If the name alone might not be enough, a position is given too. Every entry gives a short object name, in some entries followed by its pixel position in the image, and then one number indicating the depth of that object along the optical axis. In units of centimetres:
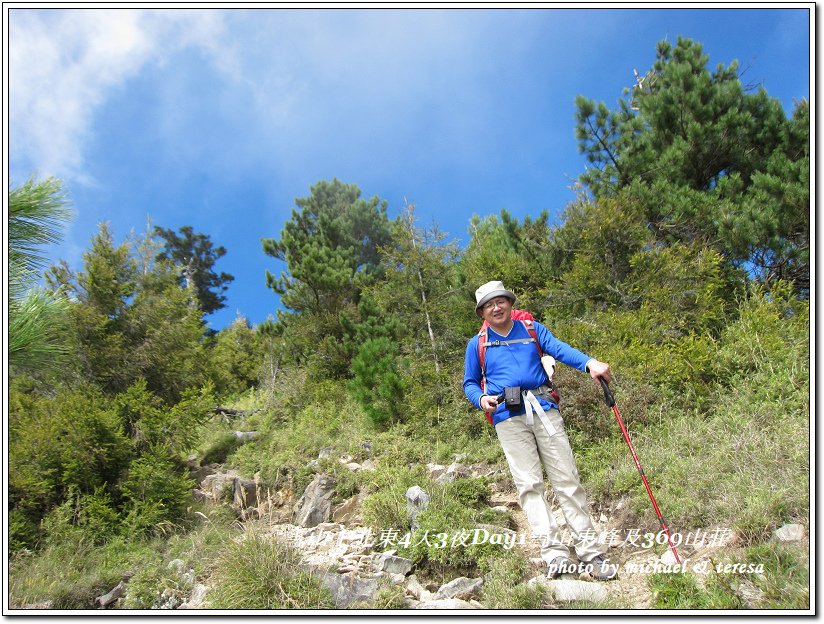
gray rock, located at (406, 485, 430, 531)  493
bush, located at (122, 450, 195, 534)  771
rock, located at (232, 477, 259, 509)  887
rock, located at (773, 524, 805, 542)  299
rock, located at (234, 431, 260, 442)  1294
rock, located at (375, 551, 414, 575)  408
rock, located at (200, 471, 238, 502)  924
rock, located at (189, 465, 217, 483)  1071
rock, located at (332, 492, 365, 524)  650
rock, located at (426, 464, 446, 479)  670
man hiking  337
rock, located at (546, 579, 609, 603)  296
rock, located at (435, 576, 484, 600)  355
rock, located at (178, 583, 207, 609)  417
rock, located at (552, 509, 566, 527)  484
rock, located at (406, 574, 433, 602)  372
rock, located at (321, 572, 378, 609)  367
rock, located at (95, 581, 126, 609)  519
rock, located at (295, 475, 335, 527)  674
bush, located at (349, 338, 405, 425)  1027
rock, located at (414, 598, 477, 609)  329
